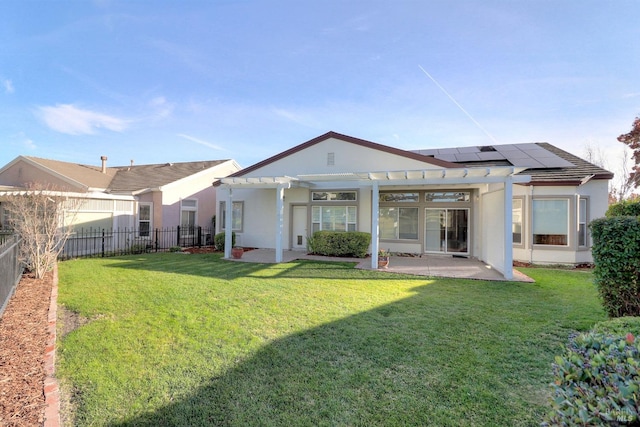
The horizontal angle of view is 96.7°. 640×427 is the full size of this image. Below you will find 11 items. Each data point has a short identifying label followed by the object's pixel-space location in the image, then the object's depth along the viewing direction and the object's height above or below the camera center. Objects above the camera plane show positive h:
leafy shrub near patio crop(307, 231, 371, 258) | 12.52 -1.05
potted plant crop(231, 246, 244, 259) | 12.13 -1.47
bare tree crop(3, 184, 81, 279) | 8.06 -0.34
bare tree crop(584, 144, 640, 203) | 25.09 +5.30
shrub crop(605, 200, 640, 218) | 5.89 +0.32
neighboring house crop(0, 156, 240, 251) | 14.53 +1.55
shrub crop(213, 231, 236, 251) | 15.11 -1.21
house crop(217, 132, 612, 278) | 10.35 +0.90
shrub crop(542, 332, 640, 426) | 1.30 -0.86
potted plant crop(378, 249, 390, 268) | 10.27 -1.47
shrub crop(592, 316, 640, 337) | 2.84 -1.09
